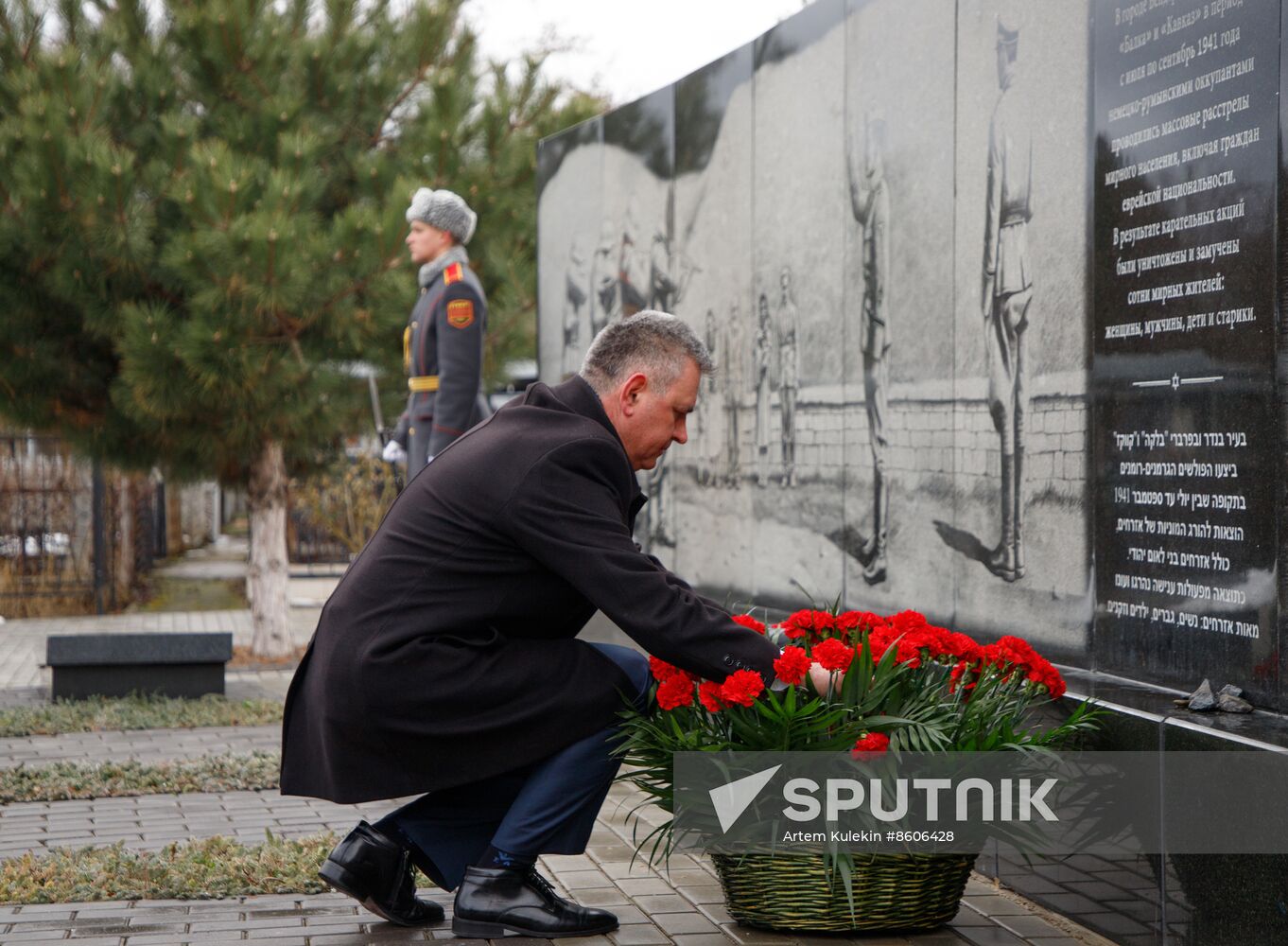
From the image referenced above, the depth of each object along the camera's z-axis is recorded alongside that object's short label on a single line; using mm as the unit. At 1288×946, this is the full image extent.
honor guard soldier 7559
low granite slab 8234
